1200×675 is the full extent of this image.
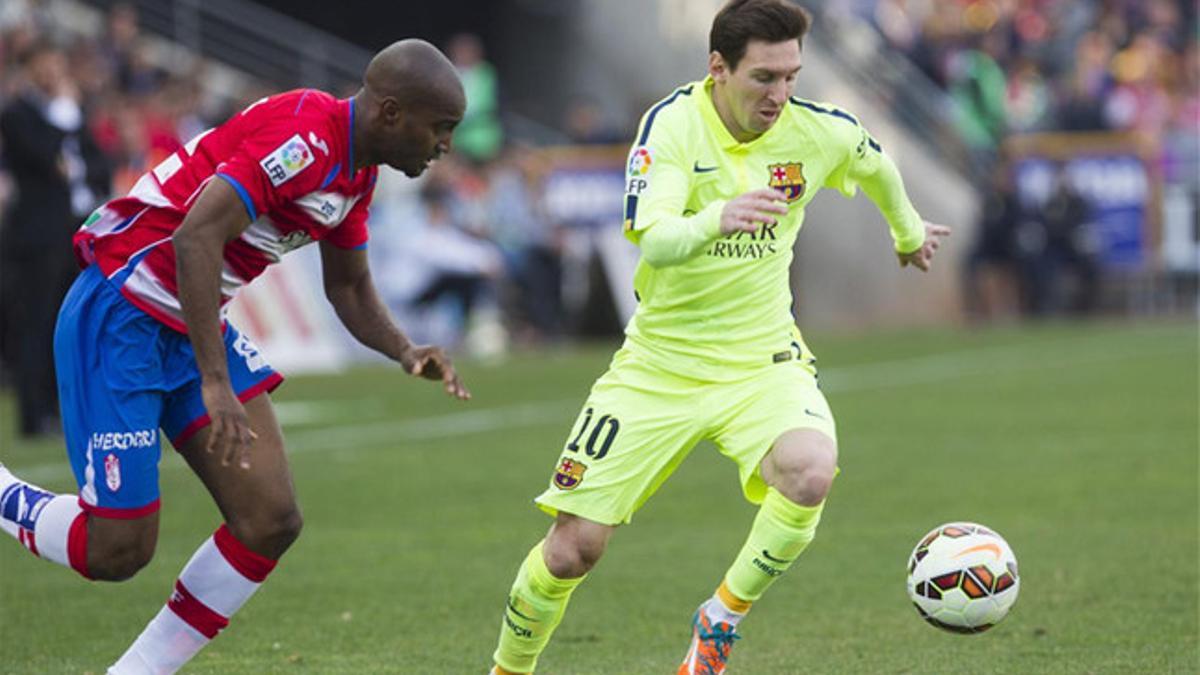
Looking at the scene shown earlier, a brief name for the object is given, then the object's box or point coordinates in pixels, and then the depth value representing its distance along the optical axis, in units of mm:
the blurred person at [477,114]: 53812
